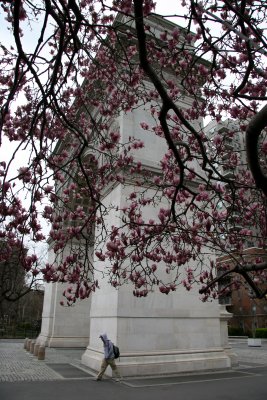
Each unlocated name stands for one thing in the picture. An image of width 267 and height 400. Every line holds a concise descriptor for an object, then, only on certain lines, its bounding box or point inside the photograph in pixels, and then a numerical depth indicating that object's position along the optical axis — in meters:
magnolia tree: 5.28
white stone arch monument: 12.59
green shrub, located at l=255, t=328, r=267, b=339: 42.31
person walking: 11.24
